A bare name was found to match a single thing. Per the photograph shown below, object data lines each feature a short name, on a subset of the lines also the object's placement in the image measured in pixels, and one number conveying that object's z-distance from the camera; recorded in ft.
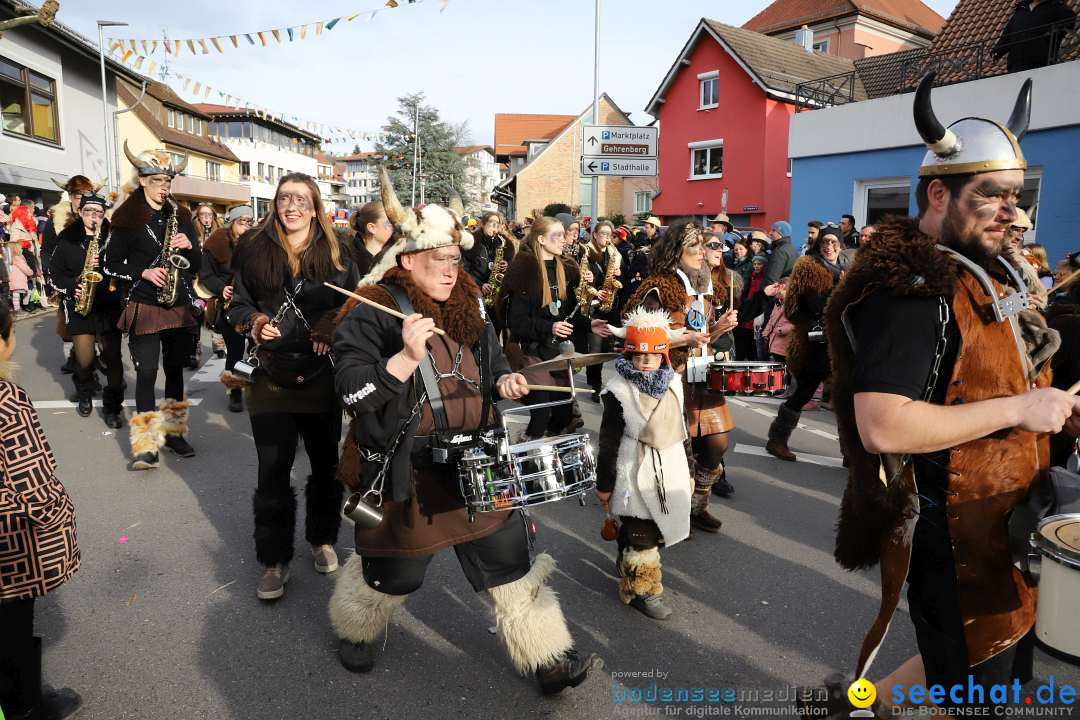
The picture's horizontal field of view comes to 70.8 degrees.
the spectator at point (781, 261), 31.27
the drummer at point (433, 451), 9.60
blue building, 41.16
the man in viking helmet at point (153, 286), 19.52
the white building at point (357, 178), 354.54
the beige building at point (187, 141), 130.72
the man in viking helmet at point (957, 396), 6.09
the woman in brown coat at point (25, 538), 8.18
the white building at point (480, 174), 204.97
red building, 85.87
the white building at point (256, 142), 191.83
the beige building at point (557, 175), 168.04
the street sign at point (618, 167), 46.11
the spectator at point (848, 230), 39.77
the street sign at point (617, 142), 45.85
